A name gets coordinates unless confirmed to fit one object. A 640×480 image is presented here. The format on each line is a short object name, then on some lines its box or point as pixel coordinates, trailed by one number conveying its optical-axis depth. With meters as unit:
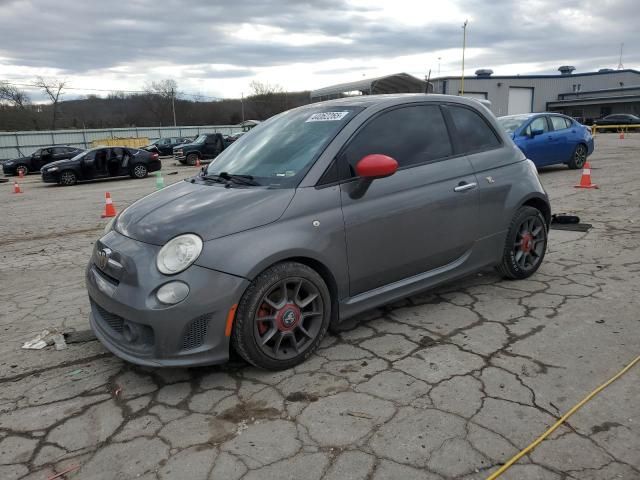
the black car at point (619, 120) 37.72
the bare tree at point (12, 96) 59.94
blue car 11.67
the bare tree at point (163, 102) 71.69
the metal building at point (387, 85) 23.80
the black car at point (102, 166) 17.53
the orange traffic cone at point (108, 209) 9.62
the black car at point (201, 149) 24.30
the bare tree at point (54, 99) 63.26
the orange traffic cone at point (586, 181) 10.17
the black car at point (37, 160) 24.02
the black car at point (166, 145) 34.78
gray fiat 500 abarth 2.83
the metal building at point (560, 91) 50.81
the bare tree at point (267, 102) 74.00
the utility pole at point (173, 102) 71.62
